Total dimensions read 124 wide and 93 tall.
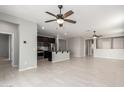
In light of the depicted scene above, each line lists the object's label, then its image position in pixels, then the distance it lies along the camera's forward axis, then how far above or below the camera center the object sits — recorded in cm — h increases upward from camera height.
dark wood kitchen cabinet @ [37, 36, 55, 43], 825 +79
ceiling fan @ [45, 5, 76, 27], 291 +107
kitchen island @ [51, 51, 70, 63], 685 -80
